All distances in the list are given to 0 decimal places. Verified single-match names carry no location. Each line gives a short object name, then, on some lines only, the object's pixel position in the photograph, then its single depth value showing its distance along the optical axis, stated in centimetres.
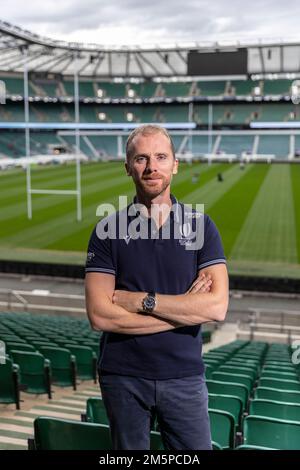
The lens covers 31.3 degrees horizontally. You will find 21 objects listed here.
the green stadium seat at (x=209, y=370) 603
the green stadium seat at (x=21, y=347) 678
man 229
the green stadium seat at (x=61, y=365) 657
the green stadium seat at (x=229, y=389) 488
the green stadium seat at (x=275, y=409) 425
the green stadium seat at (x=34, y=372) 604
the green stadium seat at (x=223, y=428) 343
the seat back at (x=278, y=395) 489
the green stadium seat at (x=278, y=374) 631
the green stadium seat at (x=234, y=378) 557
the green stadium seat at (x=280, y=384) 574
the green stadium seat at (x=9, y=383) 534
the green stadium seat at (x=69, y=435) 263
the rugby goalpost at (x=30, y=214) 2470
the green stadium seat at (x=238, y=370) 625
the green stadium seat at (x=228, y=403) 423
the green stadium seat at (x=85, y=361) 712
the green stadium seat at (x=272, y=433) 351
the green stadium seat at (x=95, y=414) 362
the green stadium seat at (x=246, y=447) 252
